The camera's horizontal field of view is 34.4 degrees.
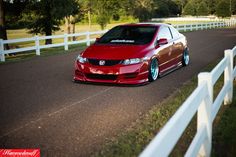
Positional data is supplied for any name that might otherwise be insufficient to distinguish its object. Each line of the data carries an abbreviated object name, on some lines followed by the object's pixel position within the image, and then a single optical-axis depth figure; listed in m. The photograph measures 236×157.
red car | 9.25
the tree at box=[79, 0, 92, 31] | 64.41
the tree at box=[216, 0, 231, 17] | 106.06
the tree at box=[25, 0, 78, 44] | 32.00
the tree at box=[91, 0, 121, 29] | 68.31
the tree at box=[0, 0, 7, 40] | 24.25
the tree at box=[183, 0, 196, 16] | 152.75
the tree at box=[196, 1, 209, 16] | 141.62
